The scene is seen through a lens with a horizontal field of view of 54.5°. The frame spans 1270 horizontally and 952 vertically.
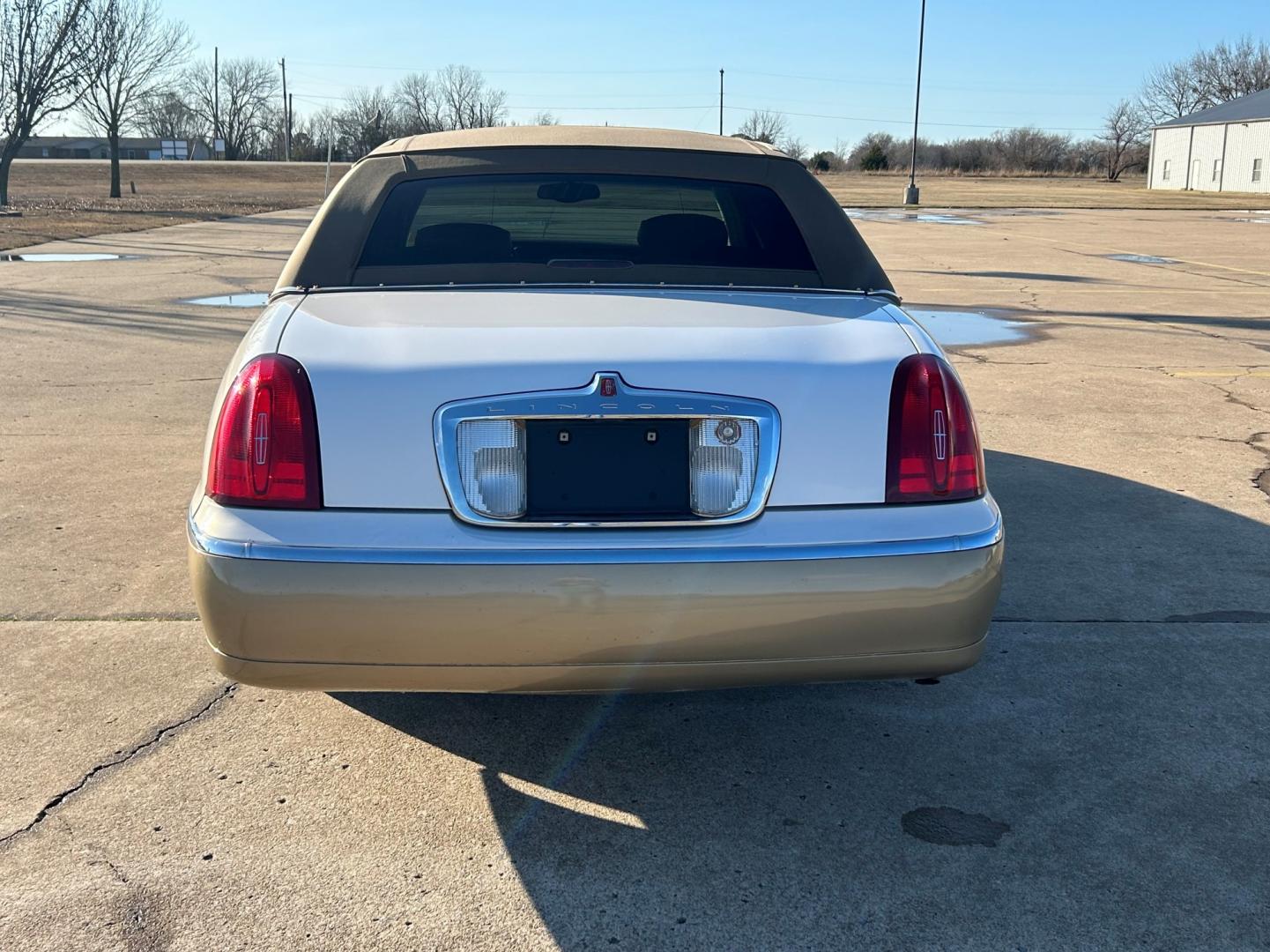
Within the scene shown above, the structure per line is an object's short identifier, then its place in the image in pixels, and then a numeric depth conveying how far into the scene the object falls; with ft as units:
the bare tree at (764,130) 337.13
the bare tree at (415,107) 340.57
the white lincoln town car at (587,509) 8.44
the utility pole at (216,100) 380.37
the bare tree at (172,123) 392.43
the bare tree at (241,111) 385.09
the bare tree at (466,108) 350.43
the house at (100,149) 428.15
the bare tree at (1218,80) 291.99
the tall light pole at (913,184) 141.69
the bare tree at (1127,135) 288.71
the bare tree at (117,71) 117.08
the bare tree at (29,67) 102.37
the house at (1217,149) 196.34
